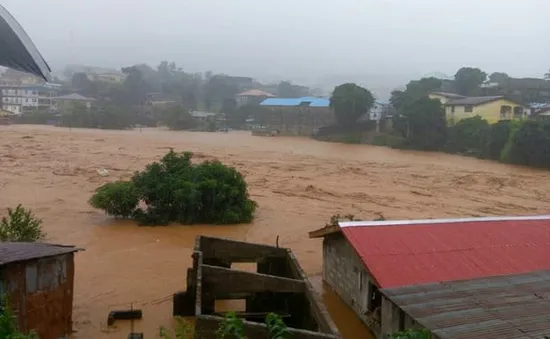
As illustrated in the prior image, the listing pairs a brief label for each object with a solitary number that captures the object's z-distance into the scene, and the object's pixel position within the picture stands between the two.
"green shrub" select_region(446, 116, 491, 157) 38.51
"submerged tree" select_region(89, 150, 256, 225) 17.67
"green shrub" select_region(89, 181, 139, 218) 17.69
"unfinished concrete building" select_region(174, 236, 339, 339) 7.75
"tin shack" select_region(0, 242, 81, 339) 6.31
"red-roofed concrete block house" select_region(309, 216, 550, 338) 8.38
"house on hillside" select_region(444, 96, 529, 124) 44.69
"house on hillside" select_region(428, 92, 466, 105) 49.48
